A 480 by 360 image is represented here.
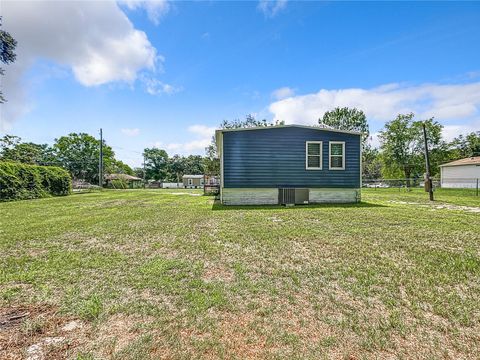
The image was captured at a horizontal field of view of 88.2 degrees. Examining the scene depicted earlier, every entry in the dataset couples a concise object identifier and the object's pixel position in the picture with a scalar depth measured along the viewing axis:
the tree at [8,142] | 31.12
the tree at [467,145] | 35.50
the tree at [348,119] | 34.22
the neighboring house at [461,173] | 23.70
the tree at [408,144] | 28.30
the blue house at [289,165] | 10.56
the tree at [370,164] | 38.19
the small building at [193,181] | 45.28
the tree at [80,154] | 42.81
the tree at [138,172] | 69.12
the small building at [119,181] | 38.09
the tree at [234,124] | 33.73
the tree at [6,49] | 10.29
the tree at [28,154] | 30.42
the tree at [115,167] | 43.72
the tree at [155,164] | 57.34
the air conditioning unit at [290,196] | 10.75
